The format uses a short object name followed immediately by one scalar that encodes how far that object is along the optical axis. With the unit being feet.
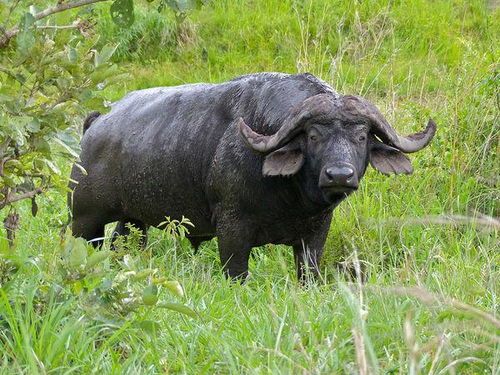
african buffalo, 35.73
